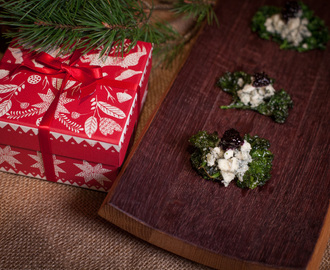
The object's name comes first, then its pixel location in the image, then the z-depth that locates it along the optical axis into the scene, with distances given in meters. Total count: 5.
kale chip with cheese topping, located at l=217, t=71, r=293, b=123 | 0.46
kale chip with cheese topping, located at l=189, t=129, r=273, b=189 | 0.41
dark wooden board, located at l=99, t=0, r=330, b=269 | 0.38
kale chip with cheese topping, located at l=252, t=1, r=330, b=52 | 0.53
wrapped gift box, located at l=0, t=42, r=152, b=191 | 0.40
